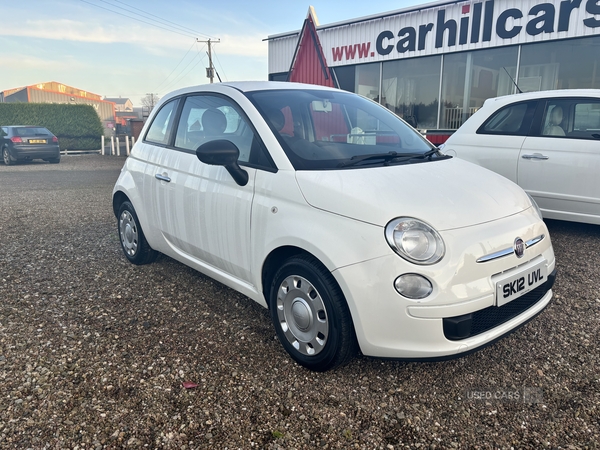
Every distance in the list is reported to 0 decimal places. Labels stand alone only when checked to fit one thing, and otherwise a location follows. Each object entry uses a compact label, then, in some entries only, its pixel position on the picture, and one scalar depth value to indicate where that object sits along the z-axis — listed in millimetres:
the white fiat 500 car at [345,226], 2324
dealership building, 10062
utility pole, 40781
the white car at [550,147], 5129
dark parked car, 17031
